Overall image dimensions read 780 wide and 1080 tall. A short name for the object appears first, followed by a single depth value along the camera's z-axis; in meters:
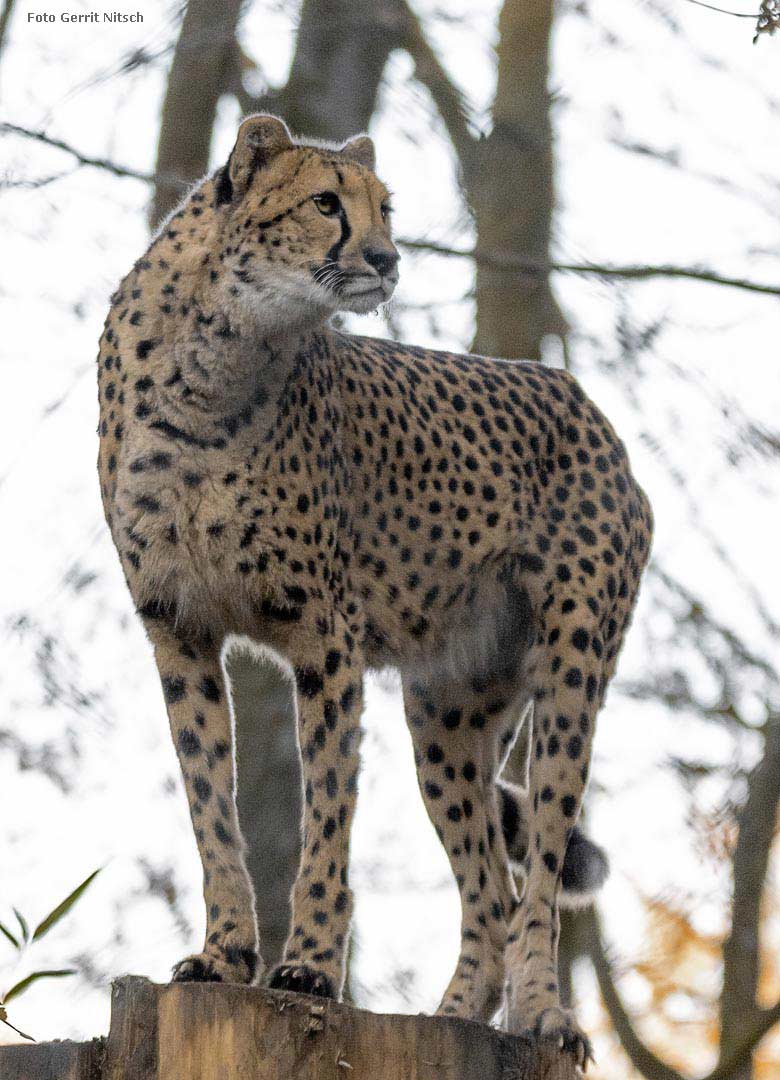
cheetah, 9.96
